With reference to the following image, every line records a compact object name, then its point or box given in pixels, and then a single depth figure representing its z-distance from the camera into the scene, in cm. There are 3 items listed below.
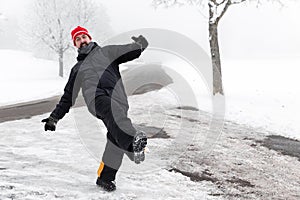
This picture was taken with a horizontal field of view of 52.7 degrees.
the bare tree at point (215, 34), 1380
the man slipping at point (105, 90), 326
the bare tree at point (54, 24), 2966
